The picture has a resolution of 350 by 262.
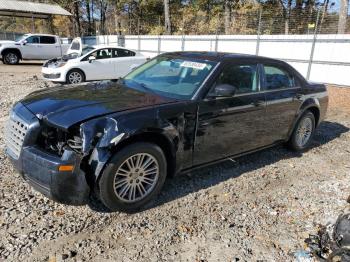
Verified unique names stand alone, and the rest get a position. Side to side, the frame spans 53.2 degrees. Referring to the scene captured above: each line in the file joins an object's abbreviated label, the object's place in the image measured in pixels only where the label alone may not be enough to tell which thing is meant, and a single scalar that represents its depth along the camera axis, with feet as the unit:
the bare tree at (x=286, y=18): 51.50
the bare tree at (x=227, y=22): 63.95
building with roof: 86.07
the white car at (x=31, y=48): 65.16
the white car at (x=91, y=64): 40.52
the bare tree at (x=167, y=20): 85.35
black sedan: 10.87
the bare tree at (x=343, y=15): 47.32
